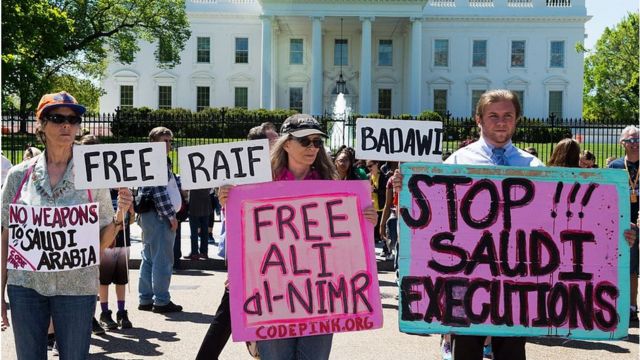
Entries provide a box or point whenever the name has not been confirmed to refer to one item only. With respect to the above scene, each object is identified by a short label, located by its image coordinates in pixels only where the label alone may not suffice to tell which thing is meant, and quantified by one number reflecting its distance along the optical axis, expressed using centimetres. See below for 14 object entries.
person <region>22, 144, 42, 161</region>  888
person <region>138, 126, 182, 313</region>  777
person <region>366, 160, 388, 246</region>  1077
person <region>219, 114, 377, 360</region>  386
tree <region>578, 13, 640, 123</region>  4725
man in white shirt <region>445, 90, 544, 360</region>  396
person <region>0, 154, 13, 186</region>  894
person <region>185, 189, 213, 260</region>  1134
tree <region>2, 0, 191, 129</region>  2923
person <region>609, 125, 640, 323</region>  748
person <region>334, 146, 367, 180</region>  1027
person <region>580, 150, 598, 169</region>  1081
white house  5694
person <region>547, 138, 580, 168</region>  671
